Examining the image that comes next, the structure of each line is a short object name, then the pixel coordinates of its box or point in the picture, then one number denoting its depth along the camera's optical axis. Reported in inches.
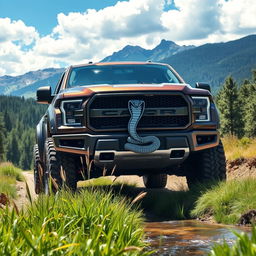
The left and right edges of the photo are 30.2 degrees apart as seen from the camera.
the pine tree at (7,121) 7106.3
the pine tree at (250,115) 2032.5
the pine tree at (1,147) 2502.5
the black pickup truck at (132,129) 230.5
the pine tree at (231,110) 2080.5
